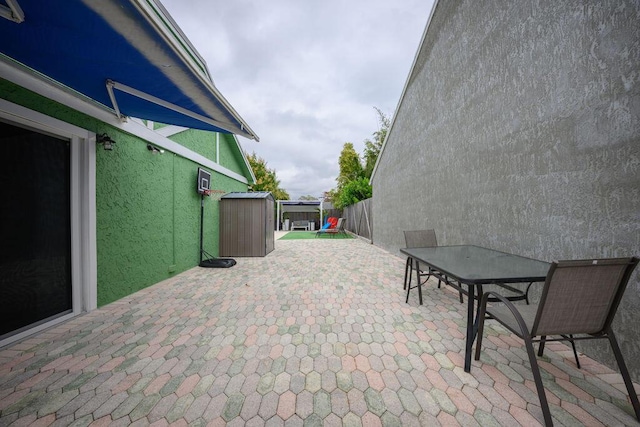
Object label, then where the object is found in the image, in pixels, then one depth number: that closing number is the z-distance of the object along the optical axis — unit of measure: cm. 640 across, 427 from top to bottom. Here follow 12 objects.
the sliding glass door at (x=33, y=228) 226
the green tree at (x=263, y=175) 2072
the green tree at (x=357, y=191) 1273
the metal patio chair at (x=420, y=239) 376
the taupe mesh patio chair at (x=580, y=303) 130
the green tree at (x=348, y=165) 2242
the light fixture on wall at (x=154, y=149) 405
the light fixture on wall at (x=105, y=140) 308
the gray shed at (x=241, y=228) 690
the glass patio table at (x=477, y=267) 173
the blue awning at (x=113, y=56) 160
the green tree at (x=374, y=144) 2067
